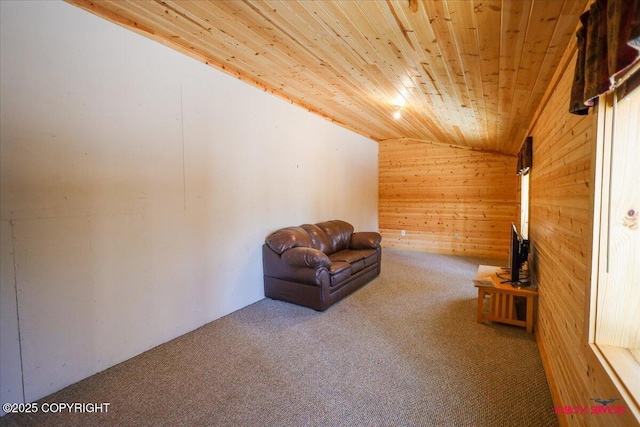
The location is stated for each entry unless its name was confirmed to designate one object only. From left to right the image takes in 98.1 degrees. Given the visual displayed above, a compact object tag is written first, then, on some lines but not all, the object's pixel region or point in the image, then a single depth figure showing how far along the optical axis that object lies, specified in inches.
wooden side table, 101.8
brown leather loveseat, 122.4
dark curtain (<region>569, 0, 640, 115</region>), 33.1
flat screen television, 106.7
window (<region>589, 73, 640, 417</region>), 41.4
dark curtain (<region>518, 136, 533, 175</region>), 125.7
